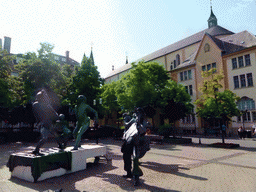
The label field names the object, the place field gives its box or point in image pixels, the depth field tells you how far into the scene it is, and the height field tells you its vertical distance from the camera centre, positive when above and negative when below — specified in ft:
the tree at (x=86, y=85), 92.53 +19.50
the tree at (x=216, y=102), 56.13 +6.74
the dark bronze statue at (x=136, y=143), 19.78 -1.91
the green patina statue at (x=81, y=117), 27.78 +1.19
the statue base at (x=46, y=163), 20.45 -4.37
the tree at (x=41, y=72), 71.97 +19.88
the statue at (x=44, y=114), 22.97 +1.35
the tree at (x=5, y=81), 64.80 +15.33
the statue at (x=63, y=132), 24.63 -0.92
